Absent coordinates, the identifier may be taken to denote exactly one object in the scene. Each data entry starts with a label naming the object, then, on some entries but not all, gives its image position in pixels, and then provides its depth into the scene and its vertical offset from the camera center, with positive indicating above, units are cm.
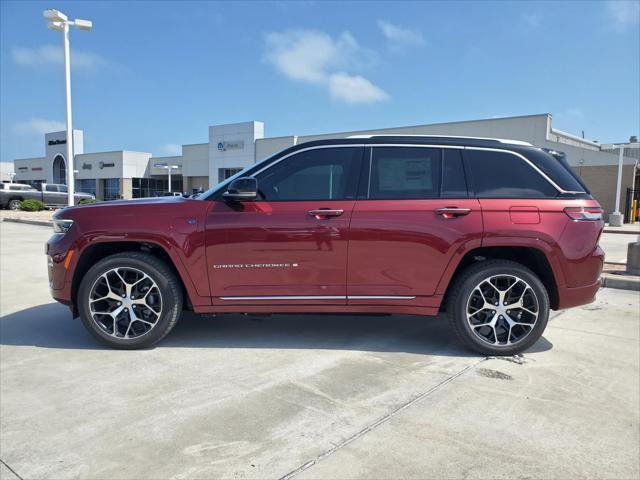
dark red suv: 386 -33
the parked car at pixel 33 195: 2808 +18
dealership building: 2673 +419
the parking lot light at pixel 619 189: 2311 +103
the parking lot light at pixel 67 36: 1497 +544
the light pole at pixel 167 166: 5150 +381
